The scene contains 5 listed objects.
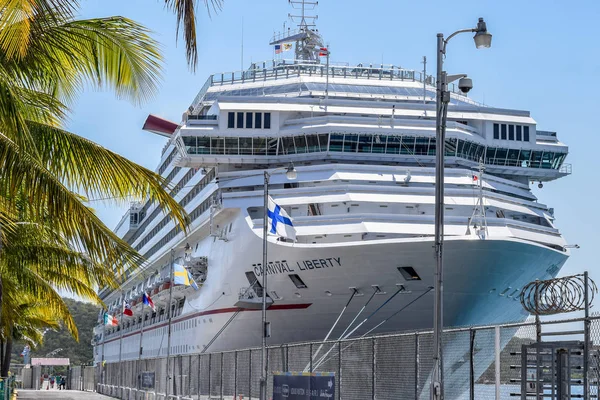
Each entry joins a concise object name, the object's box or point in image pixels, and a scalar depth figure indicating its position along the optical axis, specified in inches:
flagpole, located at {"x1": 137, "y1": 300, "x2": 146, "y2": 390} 1664.4
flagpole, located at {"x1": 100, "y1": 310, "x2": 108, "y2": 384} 2477.1
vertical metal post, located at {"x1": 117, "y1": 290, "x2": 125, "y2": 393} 2007.6
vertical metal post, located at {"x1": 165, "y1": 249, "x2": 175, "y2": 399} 1380.7
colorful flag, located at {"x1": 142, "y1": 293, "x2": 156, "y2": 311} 1911.9
